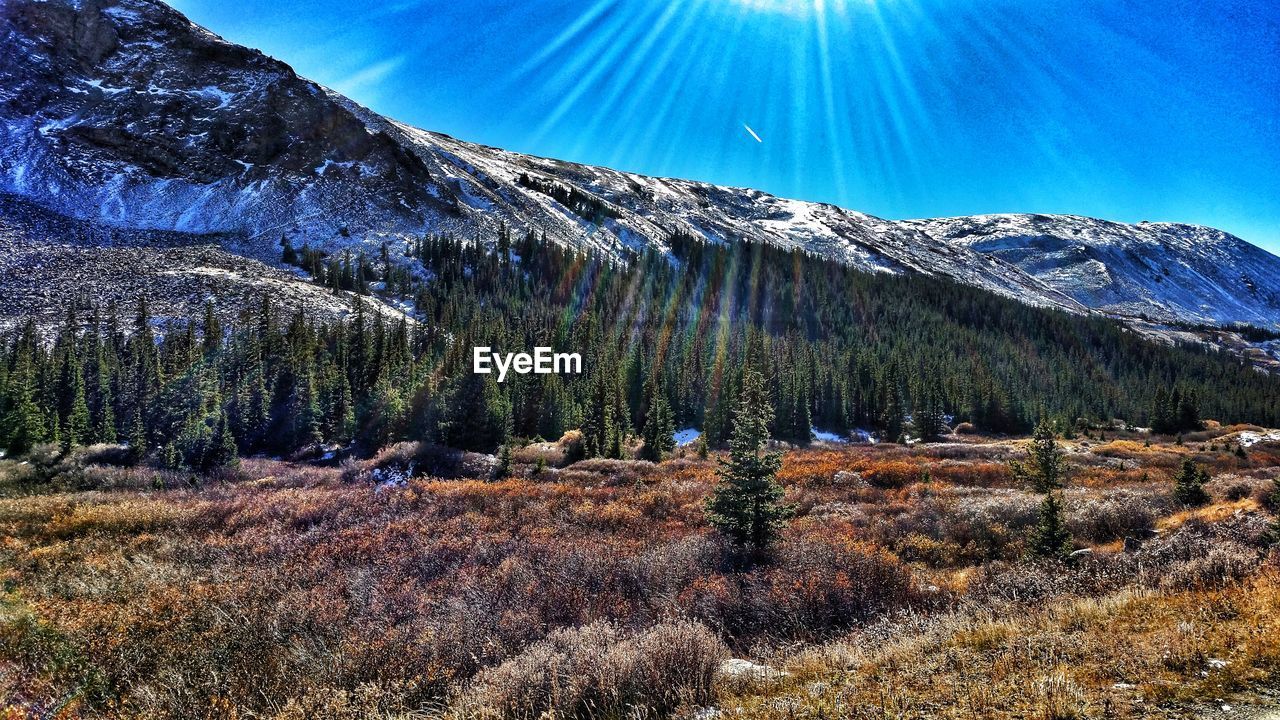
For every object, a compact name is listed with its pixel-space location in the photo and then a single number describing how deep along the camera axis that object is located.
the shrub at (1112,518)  15.80
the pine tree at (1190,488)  18.03
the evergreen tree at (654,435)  38.56
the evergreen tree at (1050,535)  11.66
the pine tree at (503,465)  27.45
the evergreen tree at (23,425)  34.53
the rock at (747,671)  6.61
